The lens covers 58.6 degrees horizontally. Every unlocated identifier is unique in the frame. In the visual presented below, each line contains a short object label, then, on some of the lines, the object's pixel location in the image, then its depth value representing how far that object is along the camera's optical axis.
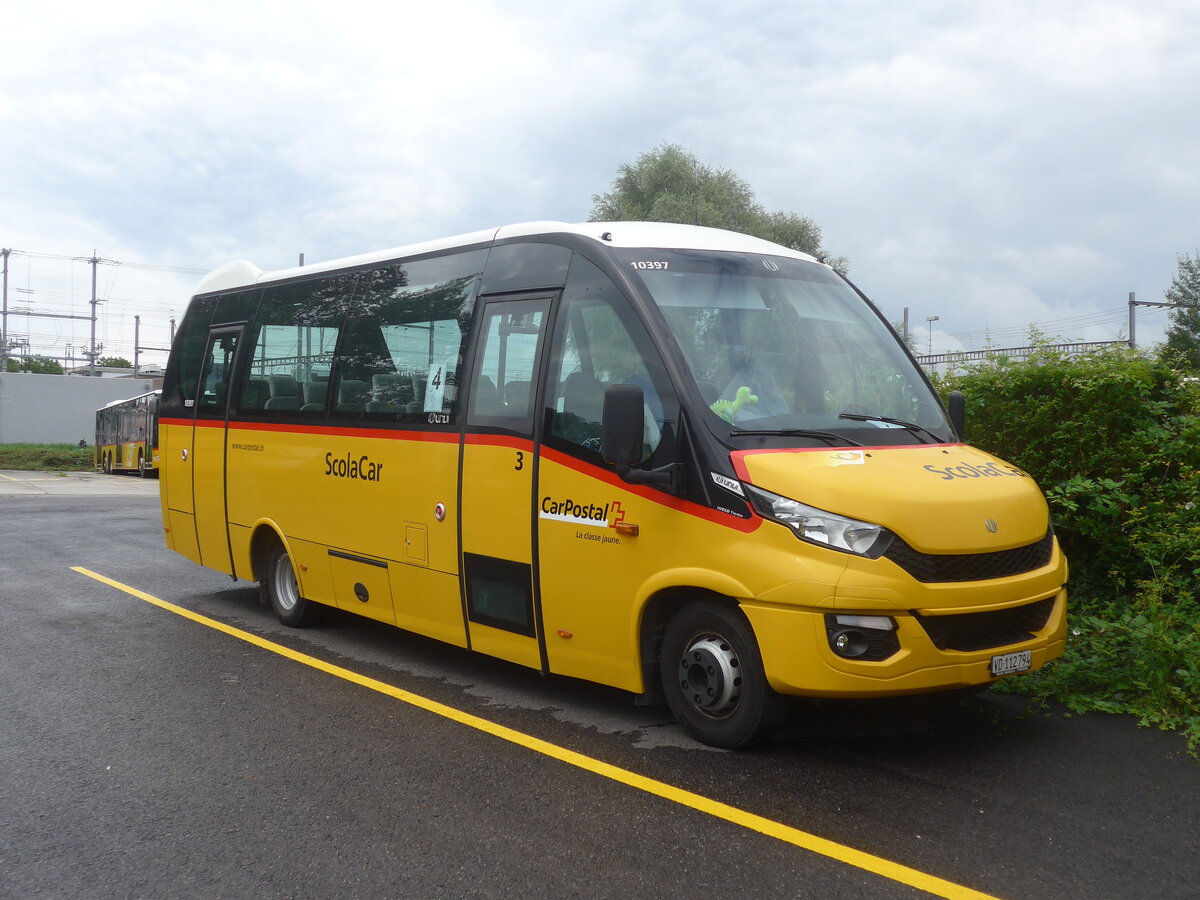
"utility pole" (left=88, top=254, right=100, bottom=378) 76.00
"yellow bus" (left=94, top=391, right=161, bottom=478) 39.09
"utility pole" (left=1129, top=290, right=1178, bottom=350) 44.70
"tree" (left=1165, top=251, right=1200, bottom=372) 48.99
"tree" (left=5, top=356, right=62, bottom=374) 107.12
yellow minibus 4.74
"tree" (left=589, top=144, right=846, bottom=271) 41.34
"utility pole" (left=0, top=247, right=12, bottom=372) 70.00
